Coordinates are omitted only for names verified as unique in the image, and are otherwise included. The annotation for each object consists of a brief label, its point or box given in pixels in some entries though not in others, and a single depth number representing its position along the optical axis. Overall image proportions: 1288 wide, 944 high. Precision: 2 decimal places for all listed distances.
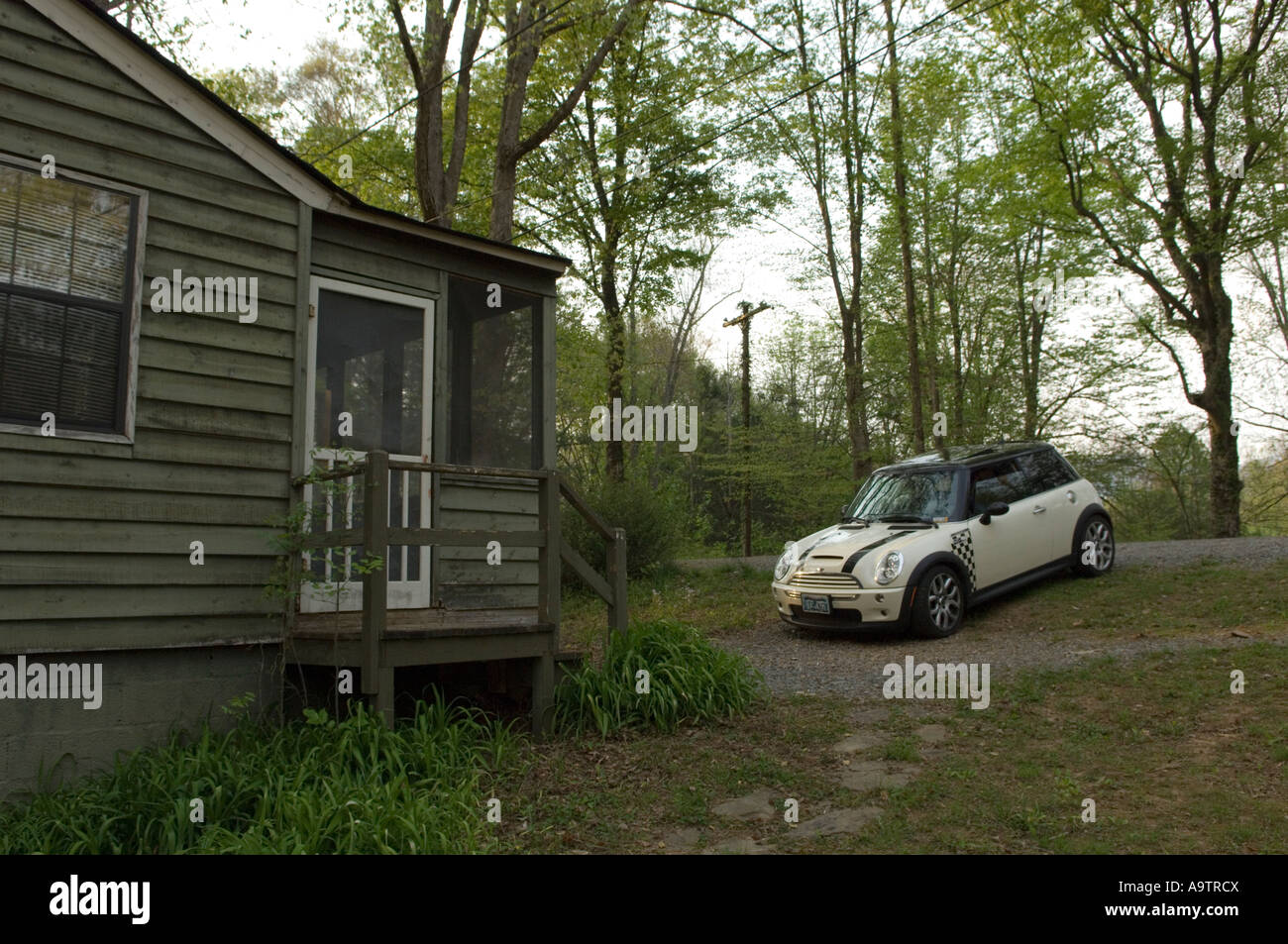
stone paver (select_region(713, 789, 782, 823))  4.76
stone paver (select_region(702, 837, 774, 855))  4.26
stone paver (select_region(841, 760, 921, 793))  5.07
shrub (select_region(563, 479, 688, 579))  14.64
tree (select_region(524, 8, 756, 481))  20.75
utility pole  26.62
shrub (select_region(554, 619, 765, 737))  6.28
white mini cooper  8.93
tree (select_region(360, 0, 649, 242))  14.34
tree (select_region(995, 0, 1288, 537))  15.54
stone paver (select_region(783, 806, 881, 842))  4.44
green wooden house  5.21
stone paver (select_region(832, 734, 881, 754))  5.77
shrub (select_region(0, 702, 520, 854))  4.23
